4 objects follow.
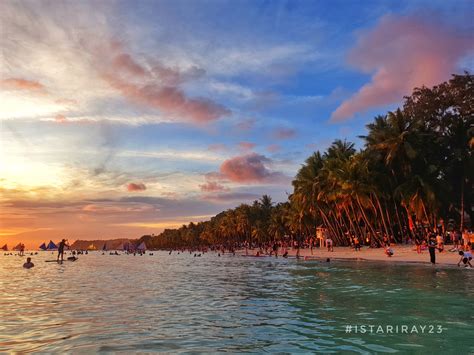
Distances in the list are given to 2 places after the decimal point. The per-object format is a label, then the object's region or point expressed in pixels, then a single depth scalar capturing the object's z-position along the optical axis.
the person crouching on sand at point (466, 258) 32.16
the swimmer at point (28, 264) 51.53
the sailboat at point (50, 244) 130.75
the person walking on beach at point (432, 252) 37.09
